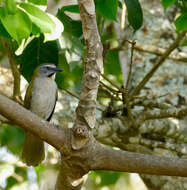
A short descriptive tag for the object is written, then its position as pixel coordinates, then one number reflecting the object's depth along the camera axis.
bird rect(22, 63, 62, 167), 8.77
